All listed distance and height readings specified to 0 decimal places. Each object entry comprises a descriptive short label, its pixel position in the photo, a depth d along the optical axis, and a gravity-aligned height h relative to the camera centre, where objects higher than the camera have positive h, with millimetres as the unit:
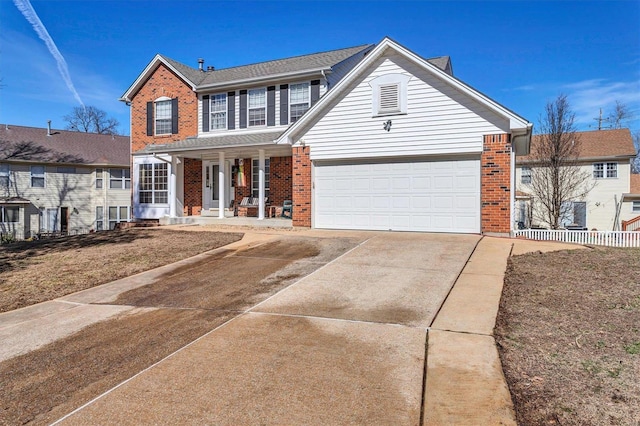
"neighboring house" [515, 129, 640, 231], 27219 +1072
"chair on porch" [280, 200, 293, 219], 16645 -76
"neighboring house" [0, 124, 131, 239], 27531 +1690
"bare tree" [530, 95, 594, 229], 21625 +2154
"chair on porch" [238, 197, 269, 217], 17594 -1
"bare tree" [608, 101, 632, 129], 43878 +9734
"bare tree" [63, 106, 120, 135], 53344 +10934
